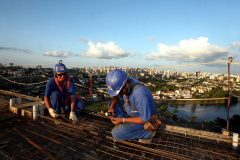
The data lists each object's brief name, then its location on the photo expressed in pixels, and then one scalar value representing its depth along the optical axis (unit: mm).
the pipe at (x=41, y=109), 2977
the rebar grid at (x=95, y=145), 1701
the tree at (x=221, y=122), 27719
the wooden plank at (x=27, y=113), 2946
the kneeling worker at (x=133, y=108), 1567
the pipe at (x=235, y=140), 1856
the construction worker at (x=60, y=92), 2535
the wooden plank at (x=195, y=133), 2021
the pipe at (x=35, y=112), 2807
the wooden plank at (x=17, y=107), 3145
